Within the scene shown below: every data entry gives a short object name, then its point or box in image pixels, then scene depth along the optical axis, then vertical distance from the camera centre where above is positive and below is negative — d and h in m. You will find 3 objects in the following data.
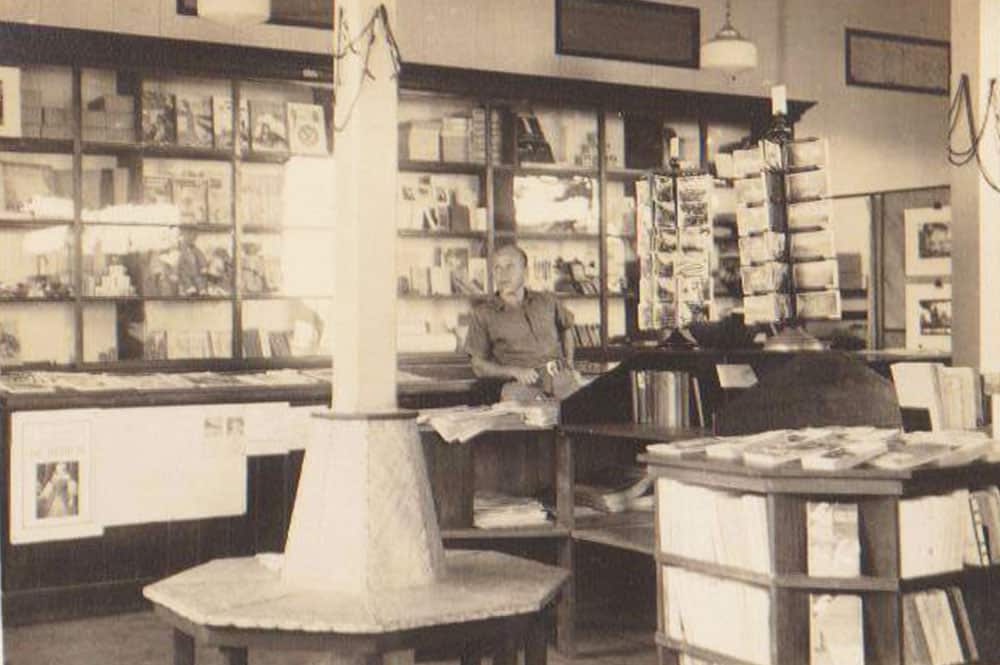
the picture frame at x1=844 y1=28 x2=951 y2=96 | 10.65 +2.13
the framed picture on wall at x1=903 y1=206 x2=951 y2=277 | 9.42 +0.51
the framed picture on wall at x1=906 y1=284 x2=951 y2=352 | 9.44 -0.05
